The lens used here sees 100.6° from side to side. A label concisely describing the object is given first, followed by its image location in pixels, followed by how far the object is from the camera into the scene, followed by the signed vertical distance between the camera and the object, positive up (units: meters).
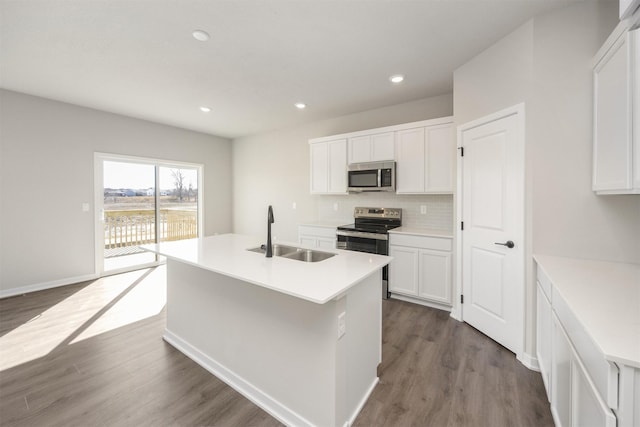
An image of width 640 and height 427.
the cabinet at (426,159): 3.28 +0.67
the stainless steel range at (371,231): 3.55 -0.29
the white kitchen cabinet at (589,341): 0.81 -0.50
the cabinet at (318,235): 4.18 -0.40
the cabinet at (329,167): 4.28 +0.74
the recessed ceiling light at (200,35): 2.24 +1.51
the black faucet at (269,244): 1.96 -0.25
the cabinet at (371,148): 3.76 +0.94
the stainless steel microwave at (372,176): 3.70 +0.50
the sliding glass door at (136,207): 4.45 +0.08
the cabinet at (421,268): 3.14 -0.71
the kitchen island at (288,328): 1.46 -0.77
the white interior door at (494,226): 2.23 -0.14
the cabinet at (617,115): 1.40 +0.57
